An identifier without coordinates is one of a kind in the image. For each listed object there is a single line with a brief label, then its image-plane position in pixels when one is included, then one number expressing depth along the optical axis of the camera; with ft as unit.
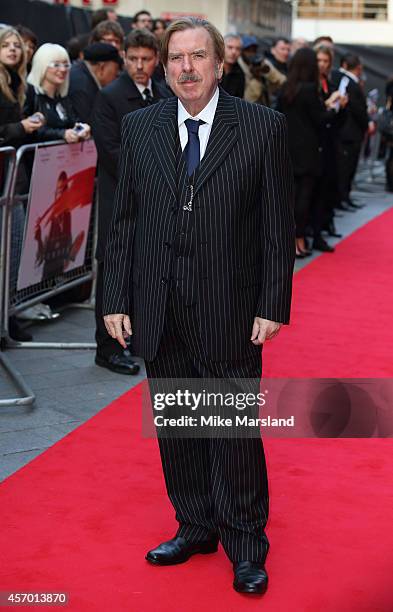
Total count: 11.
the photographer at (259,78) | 40.52
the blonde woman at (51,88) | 25.80
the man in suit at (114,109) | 21.50
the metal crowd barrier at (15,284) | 21.43
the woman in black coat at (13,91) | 23.52
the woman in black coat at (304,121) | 34.68
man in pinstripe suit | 12.49
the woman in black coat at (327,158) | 37.81
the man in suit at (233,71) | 36.42
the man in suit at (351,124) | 44.42
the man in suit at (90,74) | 25.64
